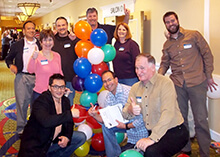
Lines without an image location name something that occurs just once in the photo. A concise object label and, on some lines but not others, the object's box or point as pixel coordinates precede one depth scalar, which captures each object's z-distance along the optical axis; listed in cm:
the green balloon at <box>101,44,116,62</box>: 309
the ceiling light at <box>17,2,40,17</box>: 818
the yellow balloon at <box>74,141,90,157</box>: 294
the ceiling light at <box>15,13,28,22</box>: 1175
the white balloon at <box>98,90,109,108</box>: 301
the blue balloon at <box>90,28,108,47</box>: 297
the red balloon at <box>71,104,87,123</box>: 308
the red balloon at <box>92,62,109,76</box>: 314
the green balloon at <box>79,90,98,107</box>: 305
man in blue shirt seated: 233
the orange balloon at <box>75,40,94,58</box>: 307
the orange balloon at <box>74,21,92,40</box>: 305
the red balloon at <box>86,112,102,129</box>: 301
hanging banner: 566
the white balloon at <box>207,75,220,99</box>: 268
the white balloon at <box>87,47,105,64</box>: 295
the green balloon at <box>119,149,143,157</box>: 187
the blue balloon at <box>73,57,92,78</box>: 296
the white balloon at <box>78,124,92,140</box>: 292
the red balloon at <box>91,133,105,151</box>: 301
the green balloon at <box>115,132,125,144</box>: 292
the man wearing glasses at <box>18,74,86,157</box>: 218
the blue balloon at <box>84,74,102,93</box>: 295
